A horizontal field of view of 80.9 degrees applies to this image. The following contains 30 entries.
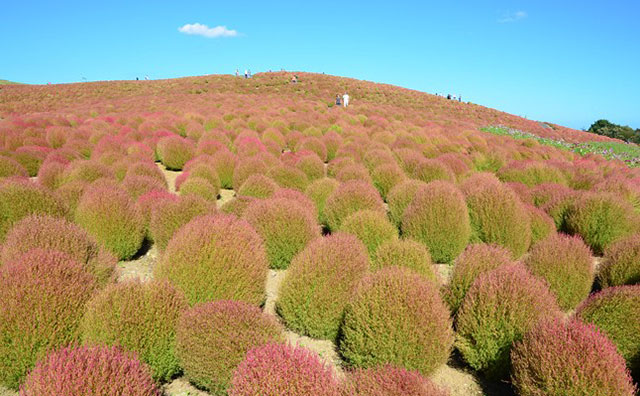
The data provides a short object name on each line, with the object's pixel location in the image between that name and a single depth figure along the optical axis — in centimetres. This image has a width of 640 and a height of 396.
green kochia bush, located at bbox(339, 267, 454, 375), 283
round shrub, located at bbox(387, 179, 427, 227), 612
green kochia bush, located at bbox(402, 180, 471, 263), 504
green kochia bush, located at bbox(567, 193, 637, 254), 569
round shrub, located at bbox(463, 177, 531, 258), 524
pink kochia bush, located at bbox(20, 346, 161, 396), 198
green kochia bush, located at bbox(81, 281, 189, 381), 265
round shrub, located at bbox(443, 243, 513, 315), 365
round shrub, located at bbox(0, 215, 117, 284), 343
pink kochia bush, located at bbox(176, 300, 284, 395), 260
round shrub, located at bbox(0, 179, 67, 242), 460
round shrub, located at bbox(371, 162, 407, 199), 781
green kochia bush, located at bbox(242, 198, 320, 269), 471
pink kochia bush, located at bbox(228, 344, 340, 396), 210
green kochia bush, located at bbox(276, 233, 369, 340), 346
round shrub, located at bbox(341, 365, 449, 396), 216
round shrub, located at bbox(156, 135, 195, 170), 968
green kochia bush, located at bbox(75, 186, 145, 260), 468
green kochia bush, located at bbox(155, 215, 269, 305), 337
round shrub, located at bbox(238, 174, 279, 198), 638
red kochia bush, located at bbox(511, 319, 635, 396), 236
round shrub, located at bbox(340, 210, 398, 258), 481
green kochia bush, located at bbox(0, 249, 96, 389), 256
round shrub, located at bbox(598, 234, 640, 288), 423
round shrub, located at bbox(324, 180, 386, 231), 574
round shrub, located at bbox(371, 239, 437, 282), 387
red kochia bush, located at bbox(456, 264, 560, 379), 304
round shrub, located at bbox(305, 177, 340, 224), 651
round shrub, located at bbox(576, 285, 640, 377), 304
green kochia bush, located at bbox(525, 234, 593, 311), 408
